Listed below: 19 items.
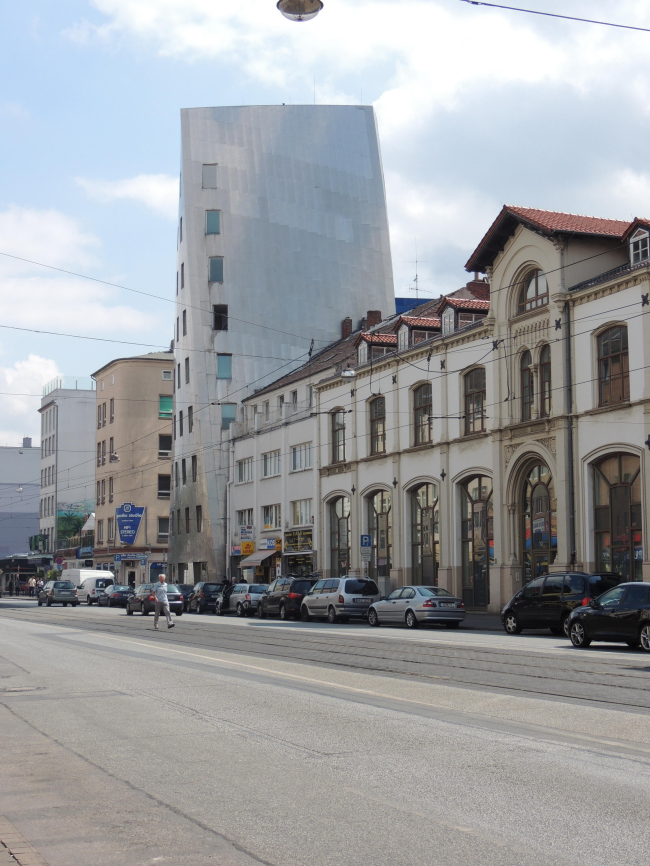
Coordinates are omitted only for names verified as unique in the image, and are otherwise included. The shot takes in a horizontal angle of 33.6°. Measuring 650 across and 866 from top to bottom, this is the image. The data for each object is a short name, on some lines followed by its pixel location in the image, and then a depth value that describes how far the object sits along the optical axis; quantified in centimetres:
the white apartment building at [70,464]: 10600
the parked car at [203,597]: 5094
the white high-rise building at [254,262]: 6981
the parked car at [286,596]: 4134
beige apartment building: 8888
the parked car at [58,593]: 6278
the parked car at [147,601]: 4594
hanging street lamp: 1487
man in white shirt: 3077
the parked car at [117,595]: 6328
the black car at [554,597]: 2759
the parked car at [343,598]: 3719
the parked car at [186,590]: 5402
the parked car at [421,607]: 3272
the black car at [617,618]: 2114
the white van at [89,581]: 6712
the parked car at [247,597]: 4608
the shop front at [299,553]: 5412
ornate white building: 3438
